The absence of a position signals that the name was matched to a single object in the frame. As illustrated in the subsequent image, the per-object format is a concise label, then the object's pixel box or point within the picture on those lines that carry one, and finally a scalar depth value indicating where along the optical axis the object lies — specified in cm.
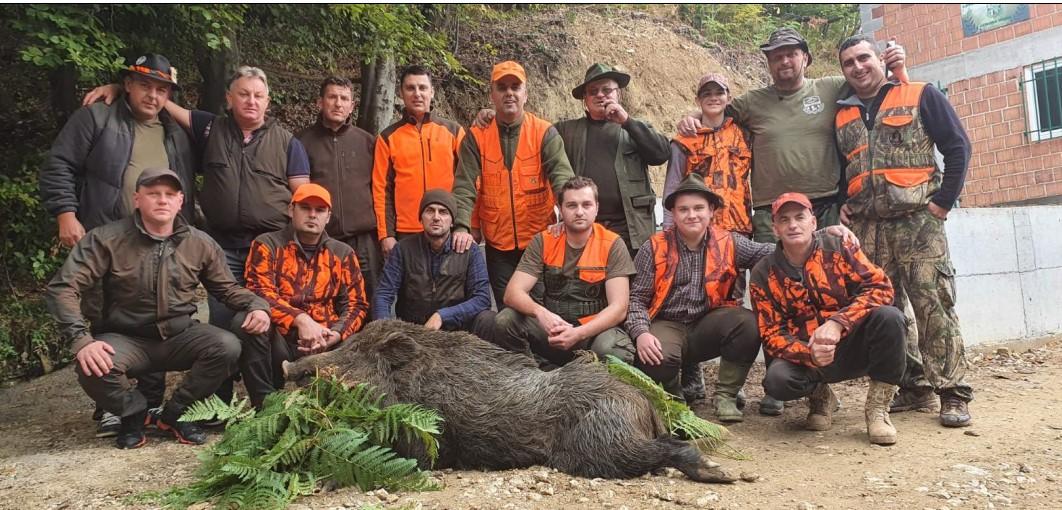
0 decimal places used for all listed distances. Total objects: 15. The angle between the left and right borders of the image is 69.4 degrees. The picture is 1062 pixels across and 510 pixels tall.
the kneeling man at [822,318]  455
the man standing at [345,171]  586
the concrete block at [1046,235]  866
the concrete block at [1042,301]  855
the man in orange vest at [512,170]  564
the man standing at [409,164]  586
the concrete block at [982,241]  798
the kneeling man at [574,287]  502
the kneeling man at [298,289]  519
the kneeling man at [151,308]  480
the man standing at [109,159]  514
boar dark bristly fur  382
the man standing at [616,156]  570
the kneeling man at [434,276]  538
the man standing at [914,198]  513
